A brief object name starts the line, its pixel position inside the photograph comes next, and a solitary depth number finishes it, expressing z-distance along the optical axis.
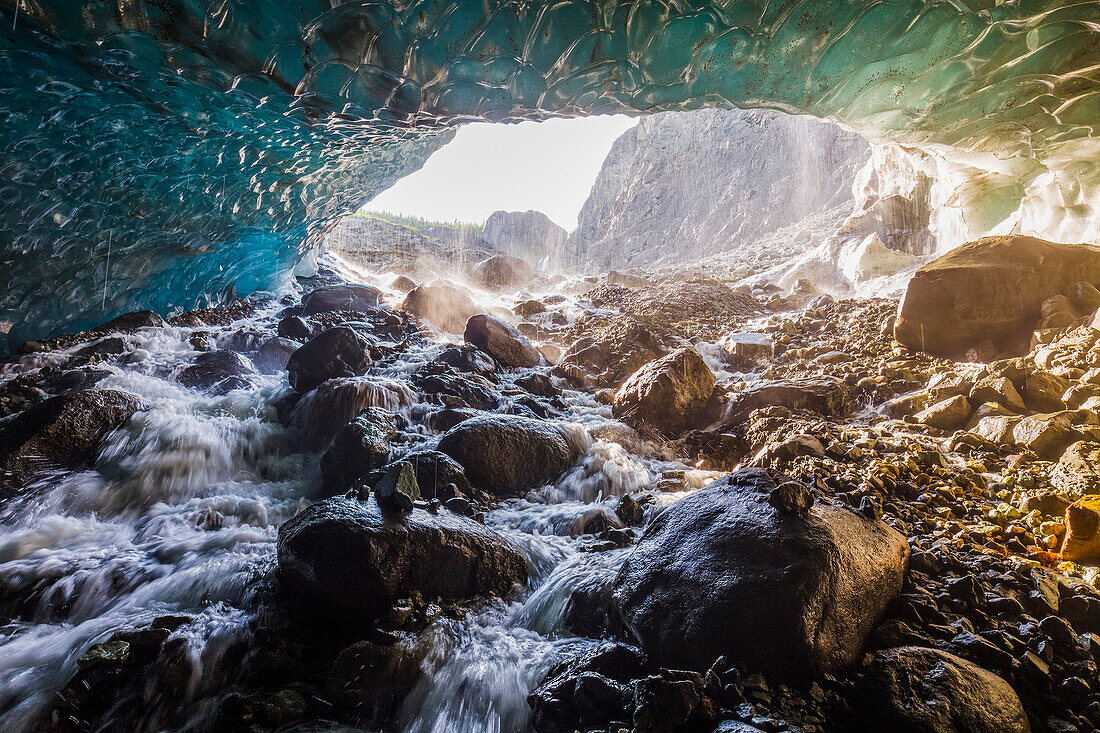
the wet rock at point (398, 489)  3.15
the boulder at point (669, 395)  6.15
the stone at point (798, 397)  5.60
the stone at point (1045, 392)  4.19
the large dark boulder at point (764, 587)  2.16
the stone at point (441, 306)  11.59
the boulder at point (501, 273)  18.83
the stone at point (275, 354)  7.79
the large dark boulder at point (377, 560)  2.73
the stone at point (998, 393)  4.34
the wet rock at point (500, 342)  8.52
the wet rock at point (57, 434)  4.03
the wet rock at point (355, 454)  4.58
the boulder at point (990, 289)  5.33
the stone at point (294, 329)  9.02
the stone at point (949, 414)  4.53
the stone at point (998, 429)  3.95
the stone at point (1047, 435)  3.62
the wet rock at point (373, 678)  2.31
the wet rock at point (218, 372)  6.61
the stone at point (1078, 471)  3.04
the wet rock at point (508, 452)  4.64
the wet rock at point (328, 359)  6.50
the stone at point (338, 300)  10.86
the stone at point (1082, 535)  2.61
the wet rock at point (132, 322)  6.93
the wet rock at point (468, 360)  7.68
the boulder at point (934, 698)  1.77
